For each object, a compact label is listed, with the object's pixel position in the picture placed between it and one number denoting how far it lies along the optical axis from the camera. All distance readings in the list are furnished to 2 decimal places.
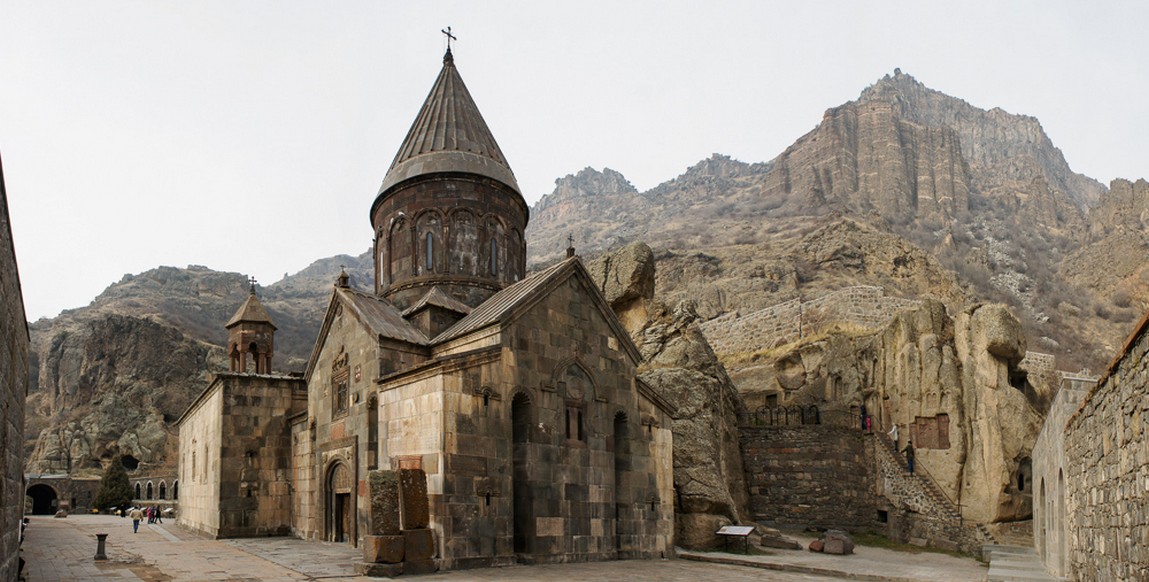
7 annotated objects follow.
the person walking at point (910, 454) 21.95
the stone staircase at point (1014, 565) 12.17
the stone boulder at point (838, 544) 17.88
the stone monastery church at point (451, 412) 12.96
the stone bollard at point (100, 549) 14.52
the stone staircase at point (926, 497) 20.22
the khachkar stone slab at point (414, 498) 12.16
